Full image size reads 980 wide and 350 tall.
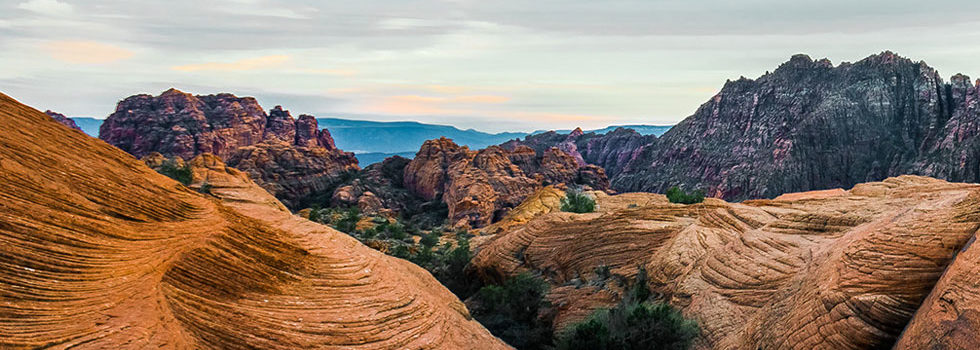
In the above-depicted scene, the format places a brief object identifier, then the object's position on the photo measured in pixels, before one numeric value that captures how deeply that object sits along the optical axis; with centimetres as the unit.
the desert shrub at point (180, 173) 4544
